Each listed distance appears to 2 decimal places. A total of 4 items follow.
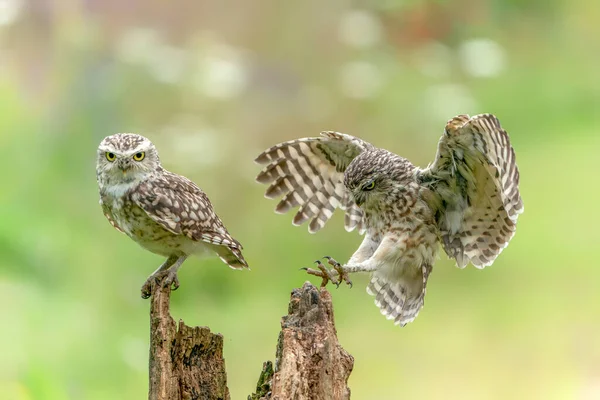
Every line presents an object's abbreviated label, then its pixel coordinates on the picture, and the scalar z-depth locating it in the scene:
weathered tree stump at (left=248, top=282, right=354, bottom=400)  6.64
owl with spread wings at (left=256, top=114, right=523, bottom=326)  7.95
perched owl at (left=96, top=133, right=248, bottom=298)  8.05
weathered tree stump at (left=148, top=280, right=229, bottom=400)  7.25
